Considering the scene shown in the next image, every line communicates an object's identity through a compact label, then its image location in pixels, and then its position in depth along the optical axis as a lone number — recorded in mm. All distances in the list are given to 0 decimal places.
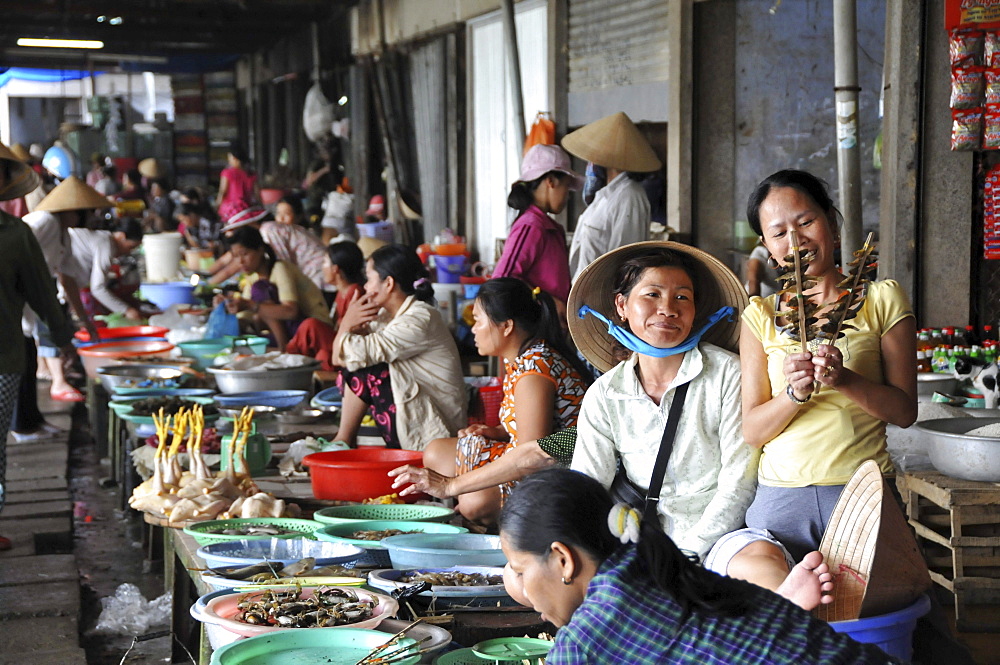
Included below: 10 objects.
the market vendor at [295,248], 8273
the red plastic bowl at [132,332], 6504
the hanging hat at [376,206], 11242
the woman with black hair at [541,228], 5379
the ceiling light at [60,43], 15878
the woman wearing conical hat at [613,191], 5609
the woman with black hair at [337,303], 5980
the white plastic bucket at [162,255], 9492
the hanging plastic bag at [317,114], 13477
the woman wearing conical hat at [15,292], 4754
